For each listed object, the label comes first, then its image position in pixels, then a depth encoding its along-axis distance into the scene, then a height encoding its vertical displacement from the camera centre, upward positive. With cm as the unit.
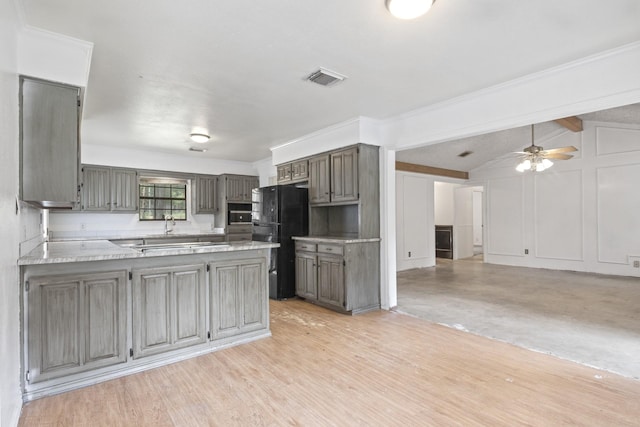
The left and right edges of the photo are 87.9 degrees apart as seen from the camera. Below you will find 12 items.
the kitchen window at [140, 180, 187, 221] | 658 +35
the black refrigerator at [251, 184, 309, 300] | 509 -16
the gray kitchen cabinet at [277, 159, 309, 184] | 536 +77
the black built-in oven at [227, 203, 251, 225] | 704 +7
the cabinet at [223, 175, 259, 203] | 710 +65
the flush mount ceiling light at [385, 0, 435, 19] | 197 +127
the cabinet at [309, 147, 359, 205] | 450 +57
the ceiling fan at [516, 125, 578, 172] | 591 +111
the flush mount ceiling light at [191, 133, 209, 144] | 513 +126
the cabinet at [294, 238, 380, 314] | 427 -78
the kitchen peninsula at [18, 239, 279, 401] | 233 -74
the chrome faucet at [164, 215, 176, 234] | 667 -11
